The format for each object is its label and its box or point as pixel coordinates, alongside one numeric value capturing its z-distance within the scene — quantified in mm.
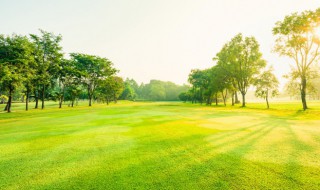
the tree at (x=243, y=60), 50972
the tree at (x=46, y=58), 45531
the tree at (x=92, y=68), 63188
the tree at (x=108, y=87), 68569
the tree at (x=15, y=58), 33938
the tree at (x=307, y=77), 35938
